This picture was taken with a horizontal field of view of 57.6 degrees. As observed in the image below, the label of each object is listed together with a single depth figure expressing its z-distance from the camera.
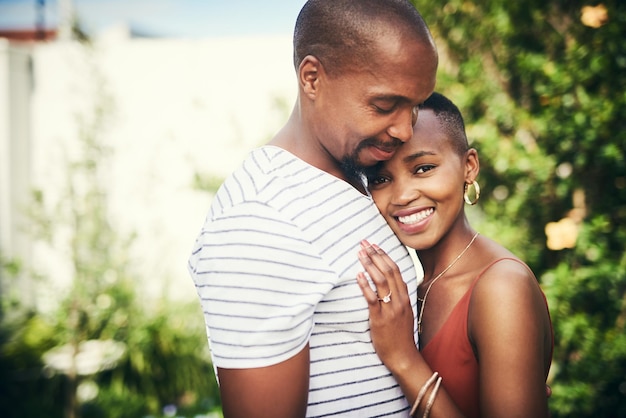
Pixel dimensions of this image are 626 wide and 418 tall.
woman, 1.70
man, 1.42
